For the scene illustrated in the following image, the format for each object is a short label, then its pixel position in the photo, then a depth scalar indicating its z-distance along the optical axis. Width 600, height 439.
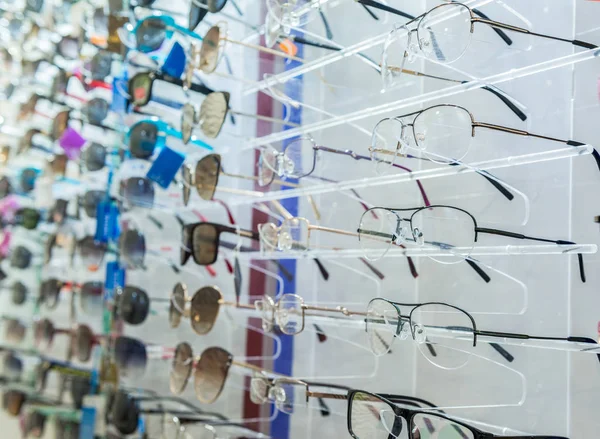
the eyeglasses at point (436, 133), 1.09
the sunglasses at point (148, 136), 1.83
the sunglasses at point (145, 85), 1.69
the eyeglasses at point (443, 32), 1.07
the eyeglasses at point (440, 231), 1.09
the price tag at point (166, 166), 1.76
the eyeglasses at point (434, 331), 1.07
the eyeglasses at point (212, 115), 1.55
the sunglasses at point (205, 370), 1.57
